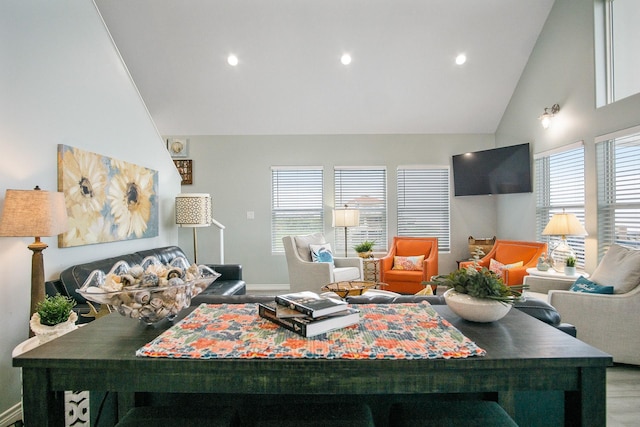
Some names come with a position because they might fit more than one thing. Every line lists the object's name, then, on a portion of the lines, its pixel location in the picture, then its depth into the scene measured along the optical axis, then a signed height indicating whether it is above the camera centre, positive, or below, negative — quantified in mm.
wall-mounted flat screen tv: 4664 +606
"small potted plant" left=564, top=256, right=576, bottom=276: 3303 -542
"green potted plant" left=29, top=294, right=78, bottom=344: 1713 -523
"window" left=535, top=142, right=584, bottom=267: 3773 +294
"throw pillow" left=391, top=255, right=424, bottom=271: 4785 -703
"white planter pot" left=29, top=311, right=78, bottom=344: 1708 -564
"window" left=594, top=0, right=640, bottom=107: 3260 +1606
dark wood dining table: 919 -441
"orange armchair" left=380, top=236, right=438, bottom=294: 4594 -718
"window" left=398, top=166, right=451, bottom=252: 5543 +153
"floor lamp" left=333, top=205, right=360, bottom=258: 5023 -57
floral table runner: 948 -388
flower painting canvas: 2658 +180
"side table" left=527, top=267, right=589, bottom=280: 3275 -623
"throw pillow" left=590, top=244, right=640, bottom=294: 2627 -475
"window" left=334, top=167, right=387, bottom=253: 5496 +228
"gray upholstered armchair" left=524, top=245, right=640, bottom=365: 2566 -774
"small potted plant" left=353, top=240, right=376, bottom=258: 5043 -539
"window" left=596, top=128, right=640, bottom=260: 3094 +209
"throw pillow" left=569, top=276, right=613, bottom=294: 2719 -631
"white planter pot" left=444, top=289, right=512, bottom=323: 1180 -337
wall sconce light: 4074 +1177
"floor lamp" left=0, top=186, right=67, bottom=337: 1882 -10
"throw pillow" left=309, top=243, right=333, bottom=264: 4613 -541
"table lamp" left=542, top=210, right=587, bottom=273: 3383 -185
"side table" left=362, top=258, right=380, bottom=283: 4914 -803
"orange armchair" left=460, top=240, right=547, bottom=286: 3771 -551
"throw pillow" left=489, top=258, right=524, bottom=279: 3994 -650
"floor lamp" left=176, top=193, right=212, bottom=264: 4371 +77
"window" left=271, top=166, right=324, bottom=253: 5492 +219
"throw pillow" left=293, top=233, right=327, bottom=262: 4655 -401
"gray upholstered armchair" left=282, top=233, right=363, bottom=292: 4344 -719
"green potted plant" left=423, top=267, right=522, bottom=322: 1180 -299
